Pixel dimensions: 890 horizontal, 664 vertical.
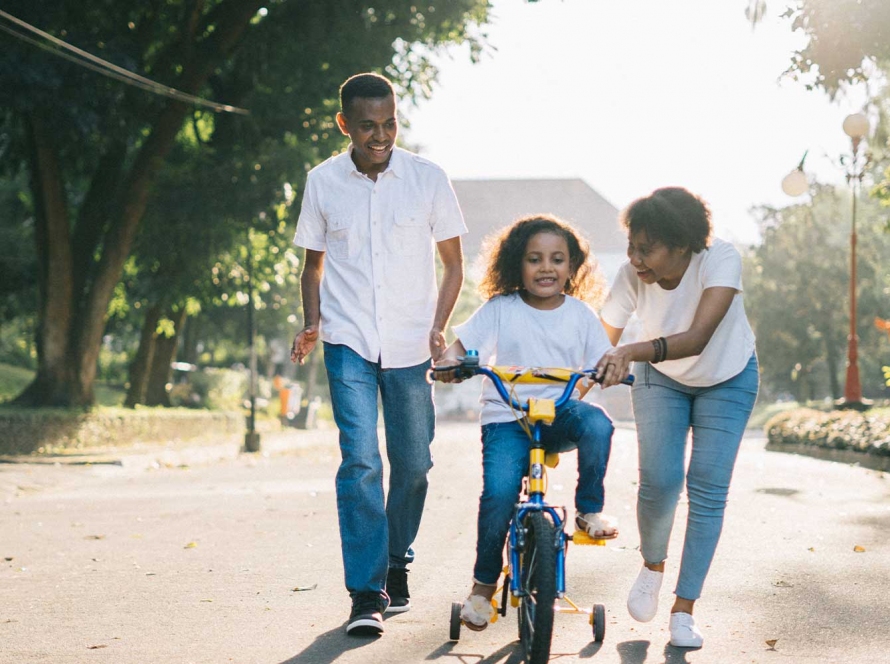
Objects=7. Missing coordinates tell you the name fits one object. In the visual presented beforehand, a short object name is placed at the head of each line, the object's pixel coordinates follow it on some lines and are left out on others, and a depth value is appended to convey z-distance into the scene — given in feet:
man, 17.16
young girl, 15.17
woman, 16.12
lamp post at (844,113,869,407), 74.54
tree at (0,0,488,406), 61.98
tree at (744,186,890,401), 136.87
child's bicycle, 13.53
